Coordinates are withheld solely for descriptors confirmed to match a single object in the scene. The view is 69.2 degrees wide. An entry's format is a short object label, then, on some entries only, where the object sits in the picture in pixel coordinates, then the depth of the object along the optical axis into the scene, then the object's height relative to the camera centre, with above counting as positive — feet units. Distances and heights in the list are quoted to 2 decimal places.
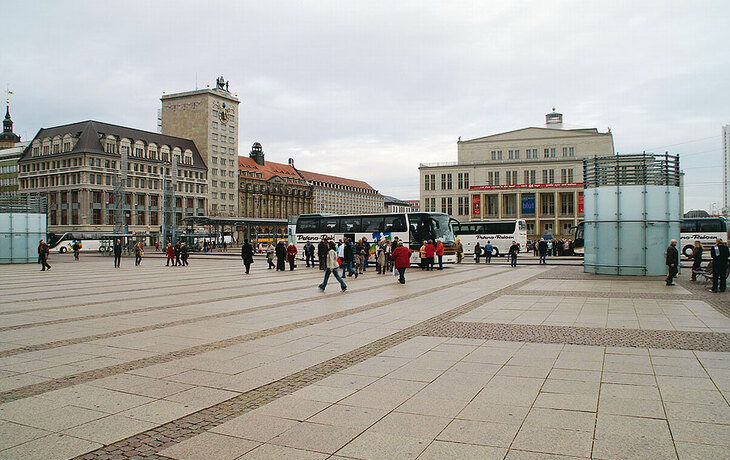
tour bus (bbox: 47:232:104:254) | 222.69 -3.70
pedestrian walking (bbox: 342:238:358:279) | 73.40 -3.48
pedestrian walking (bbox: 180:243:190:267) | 116.29 -4.89
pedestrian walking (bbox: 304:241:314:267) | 107.76 -4.25
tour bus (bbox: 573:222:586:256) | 150.14 -3.43
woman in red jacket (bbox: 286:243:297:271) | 94.68 -3.99
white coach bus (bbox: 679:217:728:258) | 142.82 -0.19
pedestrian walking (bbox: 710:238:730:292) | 52.54 -3.45
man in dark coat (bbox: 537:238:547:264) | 116.98 -4.07
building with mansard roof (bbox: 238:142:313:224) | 430.20 +36.84
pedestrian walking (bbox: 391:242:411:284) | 63.77 -3.48
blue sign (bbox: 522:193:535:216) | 295.03 +14.05
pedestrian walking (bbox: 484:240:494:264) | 131.30 -5.19
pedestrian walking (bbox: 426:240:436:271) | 94.14 -4.16
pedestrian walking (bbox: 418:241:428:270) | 94.07 -4.93
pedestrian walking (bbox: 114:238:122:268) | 110.11 -4.19
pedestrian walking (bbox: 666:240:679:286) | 57.77 -3.44
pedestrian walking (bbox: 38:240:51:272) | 96.12 -3.94
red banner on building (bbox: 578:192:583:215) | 289.84 +14.22
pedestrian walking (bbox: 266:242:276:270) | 100.46 -4.49
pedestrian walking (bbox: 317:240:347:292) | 54.54 -3.59
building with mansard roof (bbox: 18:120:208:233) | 293.64 +34.20
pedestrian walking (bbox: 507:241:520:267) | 106.87 -4.27
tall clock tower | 371.76 +73.00
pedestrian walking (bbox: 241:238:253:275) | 83.97 -3.63
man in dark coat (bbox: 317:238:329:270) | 88.72 -3.78
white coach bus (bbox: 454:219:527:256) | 169.07 -0.86
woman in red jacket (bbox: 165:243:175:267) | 116.26 -4.49
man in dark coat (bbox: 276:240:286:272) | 91.09 -3.93
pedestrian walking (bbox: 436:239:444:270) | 96.58 -3.91
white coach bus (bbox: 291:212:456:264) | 107.55 +0.55
